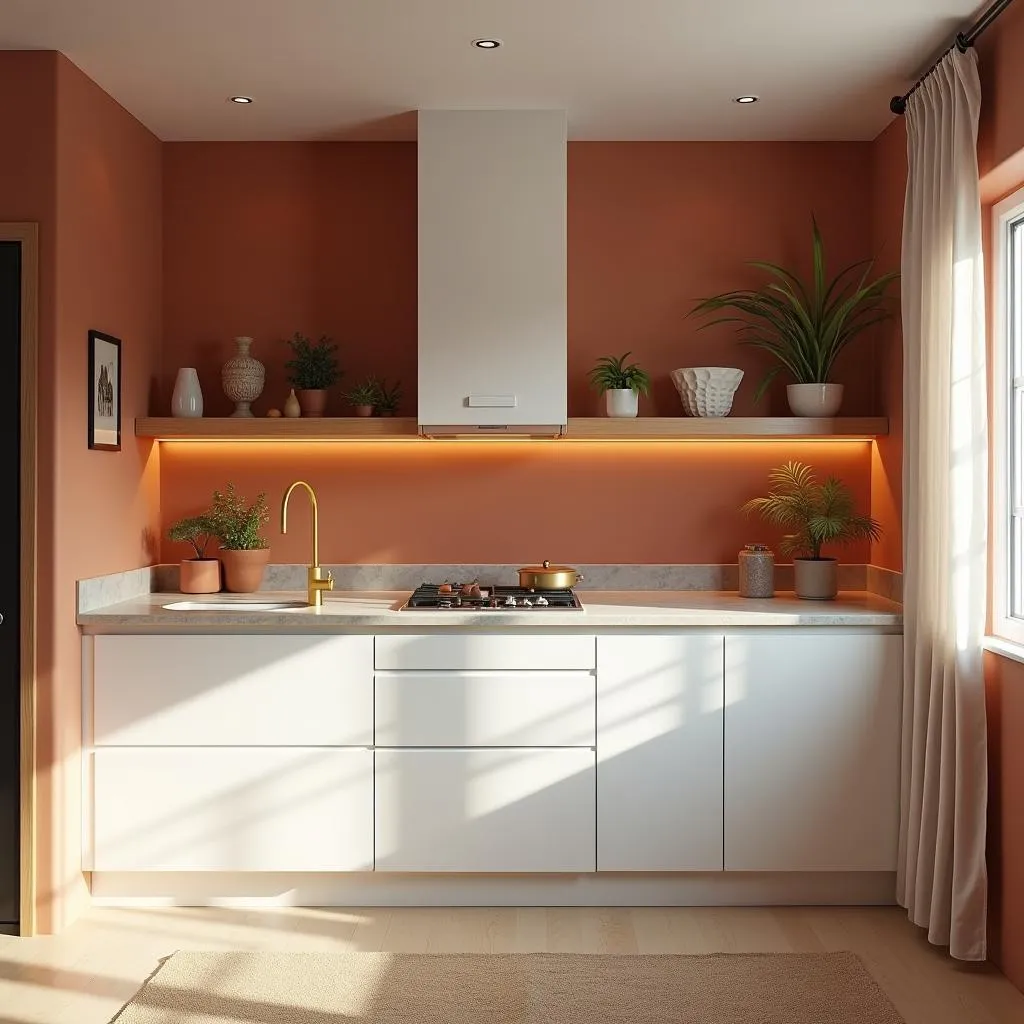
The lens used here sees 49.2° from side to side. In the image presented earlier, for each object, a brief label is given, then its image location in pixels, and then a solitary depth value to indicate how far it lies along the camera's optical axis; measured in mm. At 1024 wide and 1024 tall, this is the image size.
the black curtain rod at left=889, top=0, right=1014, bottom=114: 2928
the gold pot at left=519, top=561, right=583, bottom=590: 3930
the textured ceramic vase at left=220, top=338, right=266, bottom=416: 3996
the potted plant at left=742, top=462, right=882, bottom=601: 3824
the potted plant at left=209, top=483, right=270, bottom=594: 3977
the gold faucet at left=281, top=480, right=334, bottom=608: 3691
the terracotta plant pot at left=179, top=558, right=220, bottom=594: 3943
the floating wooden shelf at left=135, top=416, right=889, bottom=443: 3875
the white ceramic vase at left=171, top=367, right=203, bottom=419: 3955
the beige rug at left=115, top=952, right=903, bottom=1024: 2787
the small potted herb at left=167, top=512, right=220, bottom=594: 3945
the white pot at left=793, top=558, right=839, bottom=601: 3824
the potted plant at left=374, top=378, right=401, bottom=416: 4012
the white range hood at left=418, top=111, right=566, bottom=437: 3734
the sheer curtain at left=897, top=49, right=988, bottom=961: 3016
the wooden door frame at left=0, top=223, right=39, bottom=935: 3254
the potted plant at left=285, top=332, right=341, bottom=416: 4016
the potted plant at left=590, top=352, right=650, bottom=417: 3918
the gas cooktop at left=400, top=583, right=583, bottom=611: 3540
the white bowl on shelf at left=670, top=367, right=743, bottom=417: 3904
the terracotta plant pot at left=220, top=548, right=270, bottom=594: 3975
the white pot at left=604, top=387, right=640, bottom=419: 3916
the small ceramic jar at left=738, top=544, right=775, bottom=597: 3910
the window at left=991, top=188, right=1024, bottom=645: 3105
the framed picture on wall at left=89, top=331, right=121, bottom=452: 3492
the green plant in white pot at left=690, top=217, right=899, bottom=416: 3918
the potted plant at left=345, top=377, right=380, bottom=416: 3971
